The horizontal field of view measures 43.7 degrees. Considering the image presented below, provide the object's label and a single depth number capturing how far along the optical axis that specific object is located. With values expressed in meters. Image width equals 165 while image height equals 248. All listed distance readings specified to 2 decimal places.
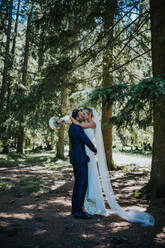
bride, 5.09
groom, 4.91
